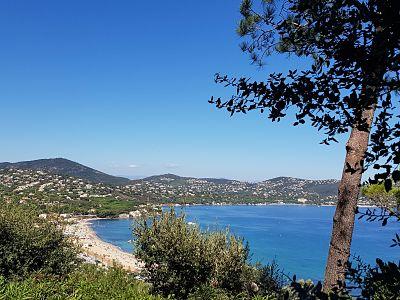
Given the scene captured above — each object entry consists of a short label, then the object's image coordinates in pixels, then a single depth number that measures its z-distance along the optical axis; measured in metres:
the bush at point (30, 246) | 16.62
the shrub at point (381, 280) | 2.41
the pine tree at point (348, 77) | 2.47
